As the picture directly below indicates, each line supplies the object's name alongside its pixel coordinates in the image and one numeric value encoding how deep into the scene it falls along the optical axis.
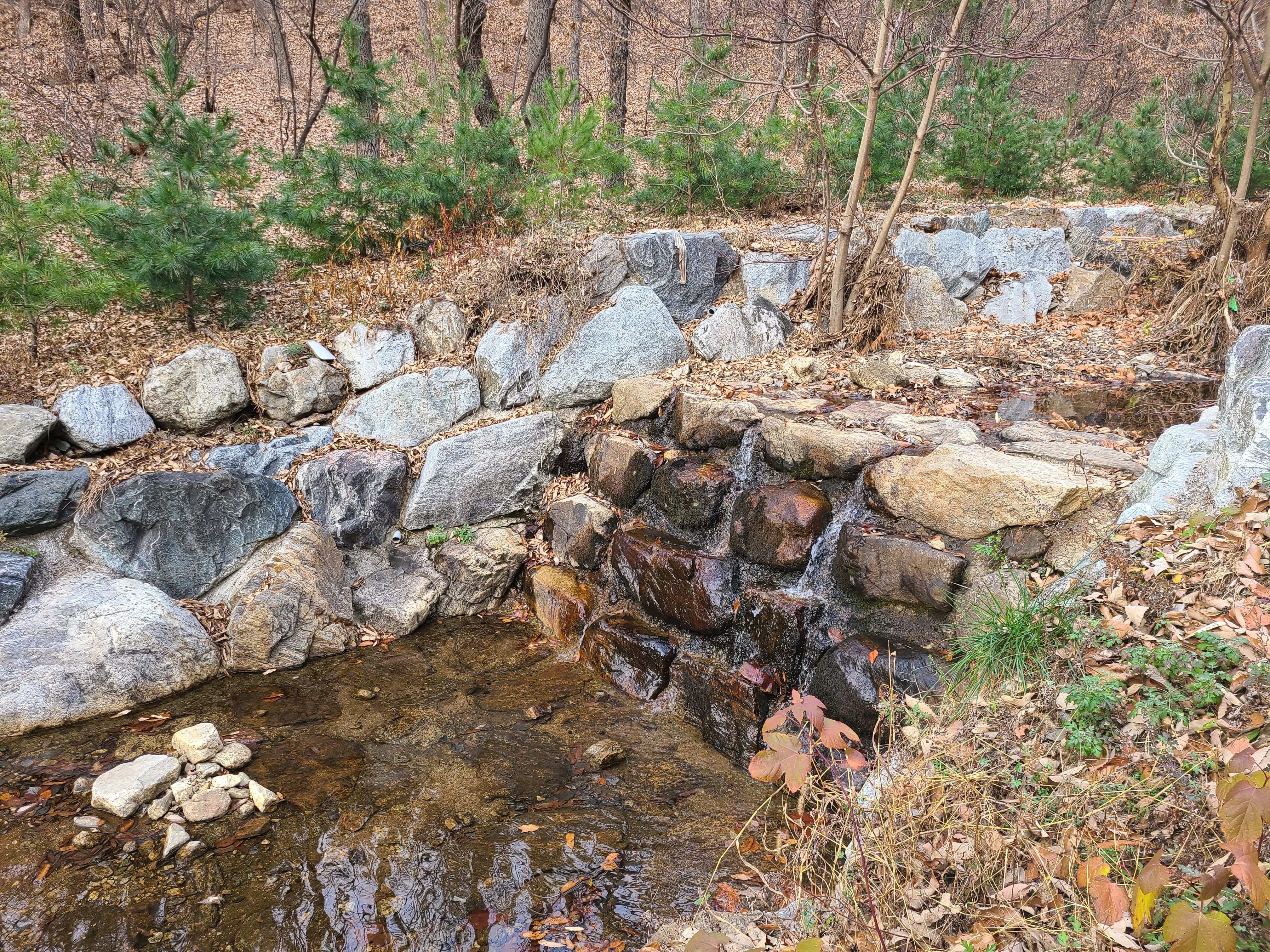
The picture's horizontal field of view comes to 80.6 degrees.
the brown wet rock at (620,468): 5.50
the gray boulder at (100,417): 5.80
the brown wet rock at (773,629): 4.14
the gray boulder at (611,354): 6.27
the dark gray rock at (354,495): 5.81
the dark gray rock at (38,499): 5.13
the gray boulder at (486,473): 5.91
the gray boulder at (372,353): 6.69
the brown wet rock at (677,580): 4.55
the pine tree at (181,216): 6.15
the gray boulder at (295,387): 6.48
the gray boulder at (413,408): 6.35
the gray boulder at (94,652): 4.29
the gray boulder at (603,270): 6.96
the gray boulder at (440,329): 6.86
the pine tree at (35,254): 5.82
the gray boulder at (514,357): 6.54
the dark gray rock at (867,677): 3.50
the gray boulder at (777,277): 7.03
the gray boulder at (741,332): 6.42
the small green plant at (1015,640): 2.95
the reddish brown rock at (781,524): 4.40
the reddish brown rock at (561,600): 5.18
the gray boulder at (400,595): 5.34
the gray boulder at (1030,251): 7.21
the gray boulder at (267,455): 5.96
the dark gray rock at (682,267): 6.98
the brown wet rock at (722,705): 4.05
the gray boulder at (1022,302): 6.84
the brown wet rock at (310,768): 3.69
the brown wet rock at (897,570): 3.76
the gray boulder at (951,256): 7.10
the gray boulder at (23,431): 5.48
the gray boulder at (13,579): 4.75
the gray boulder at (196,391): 6.15
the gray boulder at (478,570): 5.61
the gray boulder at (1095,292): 6.68
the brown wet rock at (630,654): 4.57
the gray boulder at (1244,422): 3.01
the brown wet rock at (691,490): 4.96
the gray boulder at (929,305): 6.72
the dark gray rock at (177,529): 5.23
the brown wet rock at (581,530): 5.48
